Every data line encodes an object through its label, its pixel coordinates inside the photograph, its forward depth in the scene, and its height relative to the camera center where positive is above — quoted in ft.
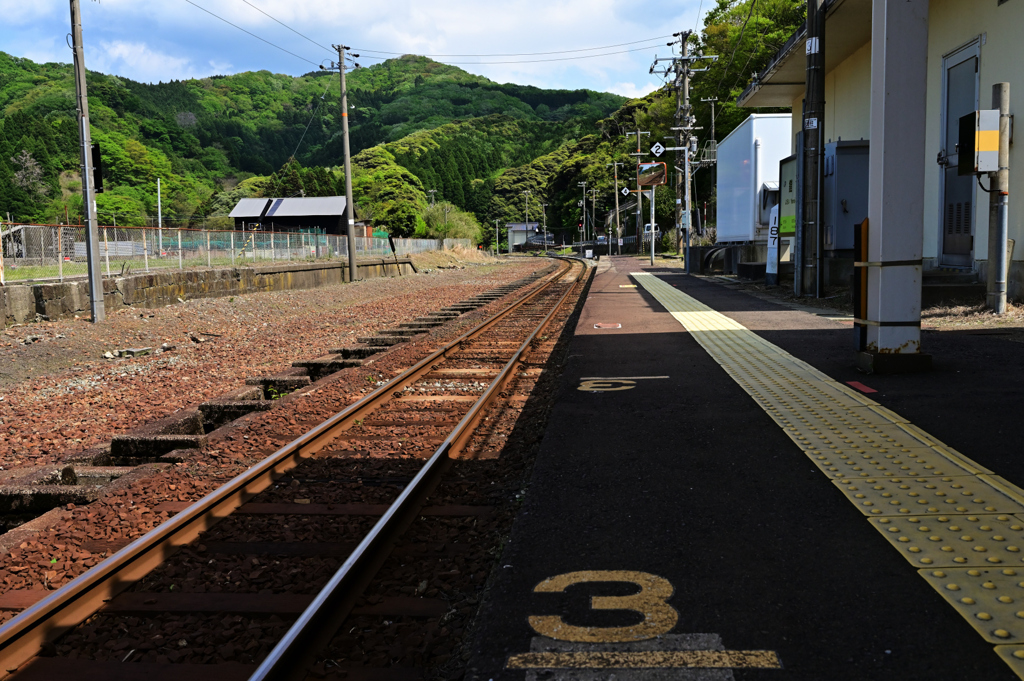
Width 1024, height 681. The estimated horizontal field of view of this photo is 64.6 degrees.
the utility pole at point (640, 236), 222.42 +7.76
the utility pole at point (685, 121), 133.39 +24.24
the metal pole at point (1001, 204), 37.60 +2.45
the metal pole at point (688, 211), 106.63 +7.14
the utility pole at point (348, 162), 107.34 +14.23
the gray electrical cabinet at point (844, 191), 59.31 +4.93
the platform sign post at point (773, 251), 69.72 +0.70
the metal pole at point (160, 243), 74.09 +2.30
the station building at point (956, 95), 43.80 +9.92
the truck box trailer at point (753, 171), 90.48 +10.27
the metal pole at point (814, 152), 56.59 +7.53
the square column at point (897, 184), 25.98 +2.38
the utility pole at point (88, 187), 53.06 +5.51
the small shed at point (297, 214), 245.24 +15.82
